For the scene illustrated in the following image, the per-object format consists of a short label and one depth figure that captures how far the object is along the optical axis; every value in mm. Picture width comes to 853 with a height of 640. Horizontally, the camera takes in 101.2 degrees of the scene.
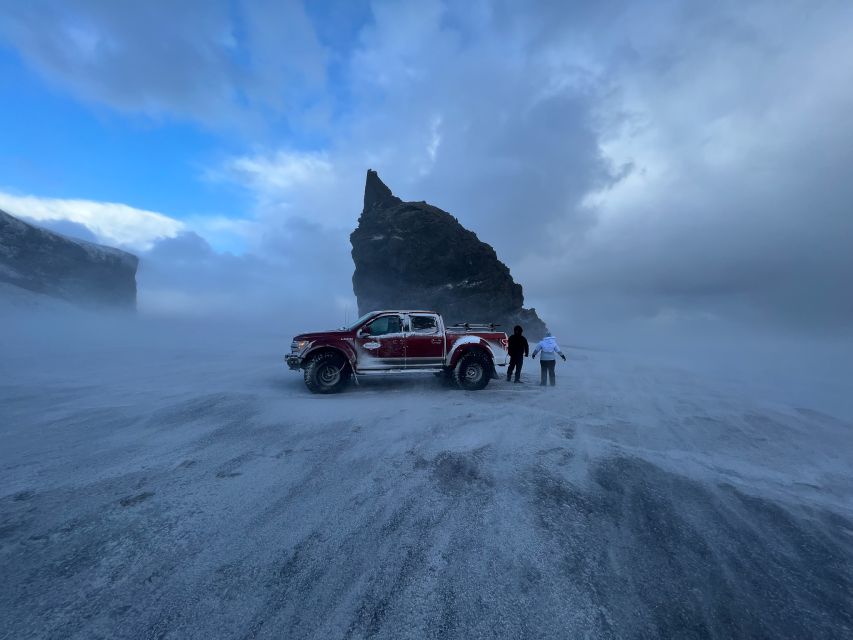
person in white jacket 10406
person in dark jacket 10695
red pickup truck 8359
